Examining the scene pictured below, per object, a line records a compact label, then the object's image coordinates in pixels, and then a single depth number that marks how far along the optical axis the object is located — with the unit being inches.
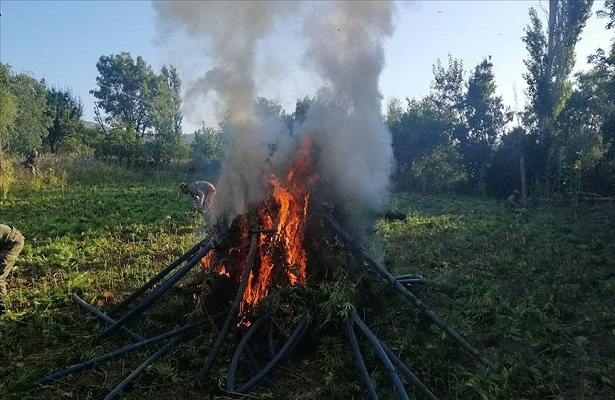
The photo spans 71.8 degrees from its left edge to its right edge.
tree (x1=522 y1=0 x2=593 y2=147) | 848.9
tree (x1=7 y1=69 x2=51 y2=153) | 1246.9
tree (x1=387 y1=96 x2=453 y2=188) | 1064.2
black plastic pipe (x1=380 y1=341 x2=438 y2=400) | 165.6
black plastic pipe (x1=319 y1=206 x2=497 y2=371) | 196.5
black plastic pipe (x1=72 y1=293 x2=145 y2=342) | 208.5
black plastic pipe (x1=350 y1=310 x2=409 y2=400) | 160.6
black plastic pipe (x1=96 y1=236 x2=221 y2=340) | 211.0
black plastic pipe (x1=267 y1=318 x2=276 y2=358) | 190.7
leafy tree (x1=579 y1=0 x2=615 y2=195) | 621.0
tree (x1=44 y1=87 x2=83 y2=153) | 1466.5
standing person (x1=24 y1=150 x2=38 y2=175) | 740.4
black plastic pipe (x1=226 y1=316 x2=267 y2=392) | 168.2
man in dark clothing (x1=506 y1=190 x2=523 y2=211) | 706.2
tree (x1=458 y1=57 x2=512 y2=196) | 1011.9
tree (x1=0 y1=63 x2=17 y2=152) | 801.6
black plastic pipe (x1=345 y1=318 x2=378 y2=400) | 161.9
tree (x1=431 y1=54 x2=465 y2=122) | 1202.6
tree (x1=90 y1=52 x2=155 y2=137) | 2011.6
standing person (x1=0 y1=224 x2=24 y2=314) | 258.8
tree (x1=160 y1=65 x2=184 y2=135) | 861.2
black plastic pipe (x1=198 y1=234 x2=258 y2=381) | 177.7
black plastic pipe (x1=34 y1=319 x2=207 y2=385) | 175.9
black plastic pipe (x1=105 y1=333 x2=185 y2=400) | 164.3
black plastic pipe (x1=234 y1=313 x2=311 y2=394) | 168.5
